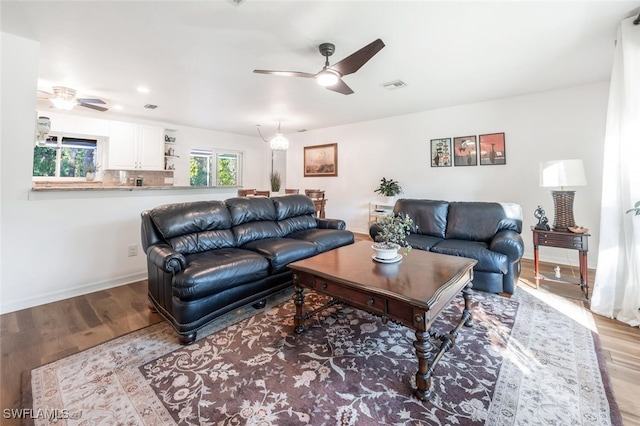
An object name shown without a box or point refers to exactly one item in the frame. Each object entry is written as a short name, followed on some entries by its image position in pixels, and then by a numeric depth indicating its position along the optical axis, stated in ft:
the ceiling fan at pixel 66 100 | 11.91
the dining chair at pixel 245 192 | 17.56
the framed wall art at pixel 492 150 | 13.89
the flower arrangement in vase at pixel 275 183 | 24.76
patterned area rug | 4.37
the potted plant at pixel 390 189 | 17.28
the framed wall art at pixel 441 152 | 15.55
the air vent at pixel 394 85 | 11.72
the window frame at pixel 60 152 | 15.46
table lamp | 9.09
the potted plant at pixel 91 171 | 16.35
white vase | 6.83
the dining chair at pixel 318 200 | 16.62
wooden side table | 8.92
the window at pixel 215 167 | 22.41
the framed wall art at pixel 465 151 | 14.73
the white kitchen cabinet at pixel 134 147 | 16.56
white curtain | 7.09
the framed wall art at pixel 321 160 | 21.11
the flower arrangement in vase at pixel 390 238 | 6.87
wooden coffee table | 4.72
